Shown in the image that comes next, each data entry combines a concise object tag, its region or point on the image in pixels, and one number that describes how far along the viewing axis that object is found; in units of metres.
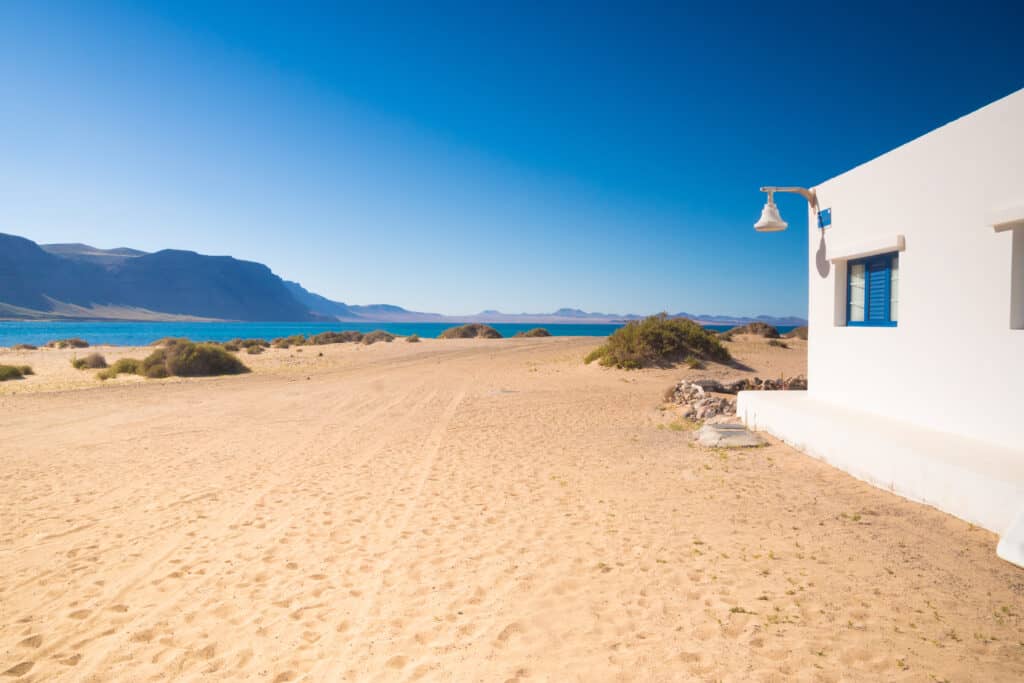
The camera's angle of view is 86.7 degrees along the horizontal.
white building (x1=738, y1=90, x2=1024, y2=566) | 5.43
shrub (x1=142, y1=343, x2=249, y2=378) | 20.67
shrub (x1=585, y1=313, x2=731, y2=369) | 20.59
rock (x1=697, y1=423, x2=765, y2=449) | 8.98
